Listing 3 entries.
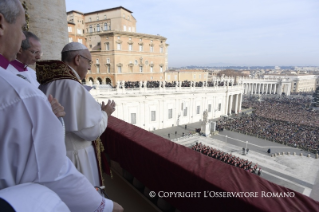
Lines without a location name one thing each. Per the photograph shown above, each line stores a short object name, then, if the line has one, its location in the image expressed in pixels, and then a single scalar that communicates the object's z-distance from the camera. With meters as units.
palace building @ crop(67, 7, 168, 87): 30.06
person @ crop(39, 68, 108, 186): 1.99
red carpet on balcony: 1.76
